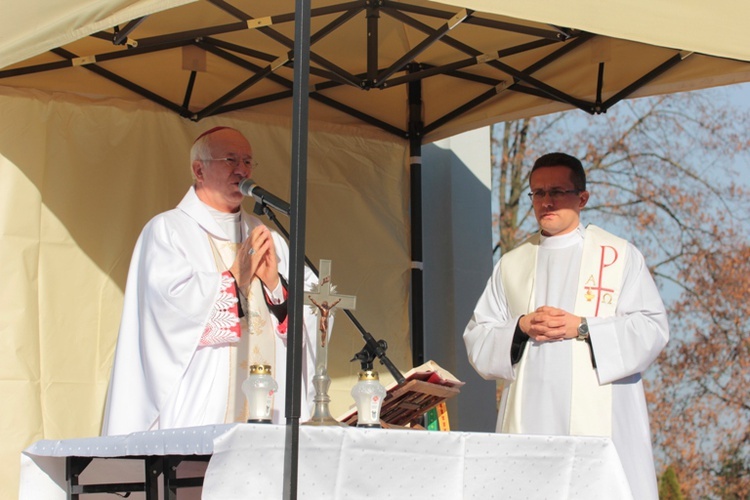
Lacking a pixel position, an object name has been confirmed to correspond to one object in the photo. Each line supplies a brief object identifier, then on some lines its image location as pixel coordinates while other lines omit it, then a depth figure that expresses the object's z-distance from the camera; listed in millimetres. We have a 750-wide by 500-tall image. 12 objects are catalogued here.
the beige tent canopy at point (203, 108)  8600
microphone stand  6503
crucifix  5863
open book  6920
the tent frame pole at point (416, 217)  10418
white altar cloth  4964
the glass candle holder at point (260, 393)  5602
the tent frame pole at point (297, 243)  4992
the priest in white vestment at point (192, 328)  7449
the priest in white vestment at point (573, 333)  7512
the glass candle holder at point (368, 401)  5857
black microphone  6149
